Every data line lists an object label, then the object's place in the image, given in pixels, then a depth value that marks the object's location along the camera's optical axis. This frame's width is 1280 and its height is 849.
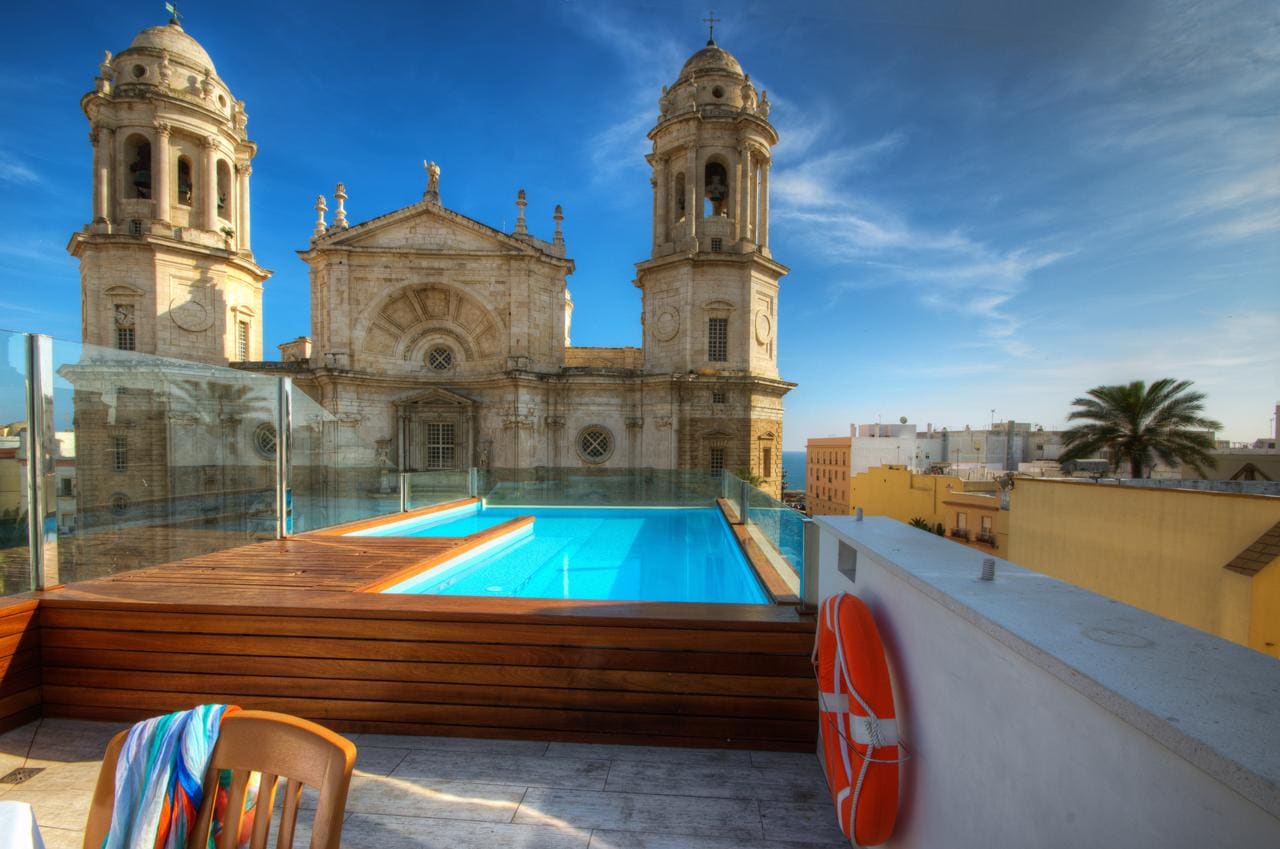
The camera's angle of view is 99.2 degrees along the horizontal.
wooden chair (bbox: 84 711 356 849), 1.44
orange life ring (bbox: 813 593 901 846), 2.17
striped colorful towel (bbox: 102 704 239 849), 1.49
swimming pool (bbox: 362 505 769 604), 6.57
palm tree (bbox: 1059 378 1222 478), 17.23
